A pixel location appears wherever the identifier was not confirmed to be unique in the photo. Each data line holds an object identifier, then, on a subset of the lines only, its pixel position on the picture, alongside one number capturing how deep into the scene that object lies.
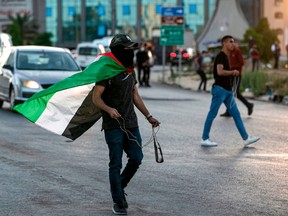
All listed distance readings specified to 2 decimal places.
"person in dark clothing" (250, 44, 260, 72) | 47.28
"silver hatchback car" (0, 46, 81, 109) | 21.89
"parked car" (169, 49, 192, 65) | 54.83
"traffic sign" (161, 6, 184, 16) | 45.28
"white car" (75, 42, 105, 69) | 53.00
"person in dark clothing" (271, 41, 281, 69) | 53.94
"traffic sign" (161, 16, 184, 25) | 45.84
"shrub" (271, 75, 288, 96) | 30.23
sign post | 45.47
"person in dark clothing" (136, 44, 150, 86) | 40.57
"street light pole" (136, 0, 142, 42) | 120.94
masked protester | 8.62
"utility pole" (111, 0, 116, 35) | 120.06
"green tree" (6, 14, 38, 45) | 106.16
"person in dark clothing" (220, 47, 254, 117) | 21.12
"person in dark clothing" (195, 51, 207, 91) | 38.19
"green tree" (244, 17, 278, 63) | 64.94
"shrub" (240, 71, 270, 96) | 33.00
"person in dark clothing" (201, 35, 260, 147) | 15.32
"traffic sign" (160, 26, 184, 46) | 45.53
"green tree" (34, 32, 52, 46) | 107.82
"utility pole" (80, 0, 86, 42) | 123.66
